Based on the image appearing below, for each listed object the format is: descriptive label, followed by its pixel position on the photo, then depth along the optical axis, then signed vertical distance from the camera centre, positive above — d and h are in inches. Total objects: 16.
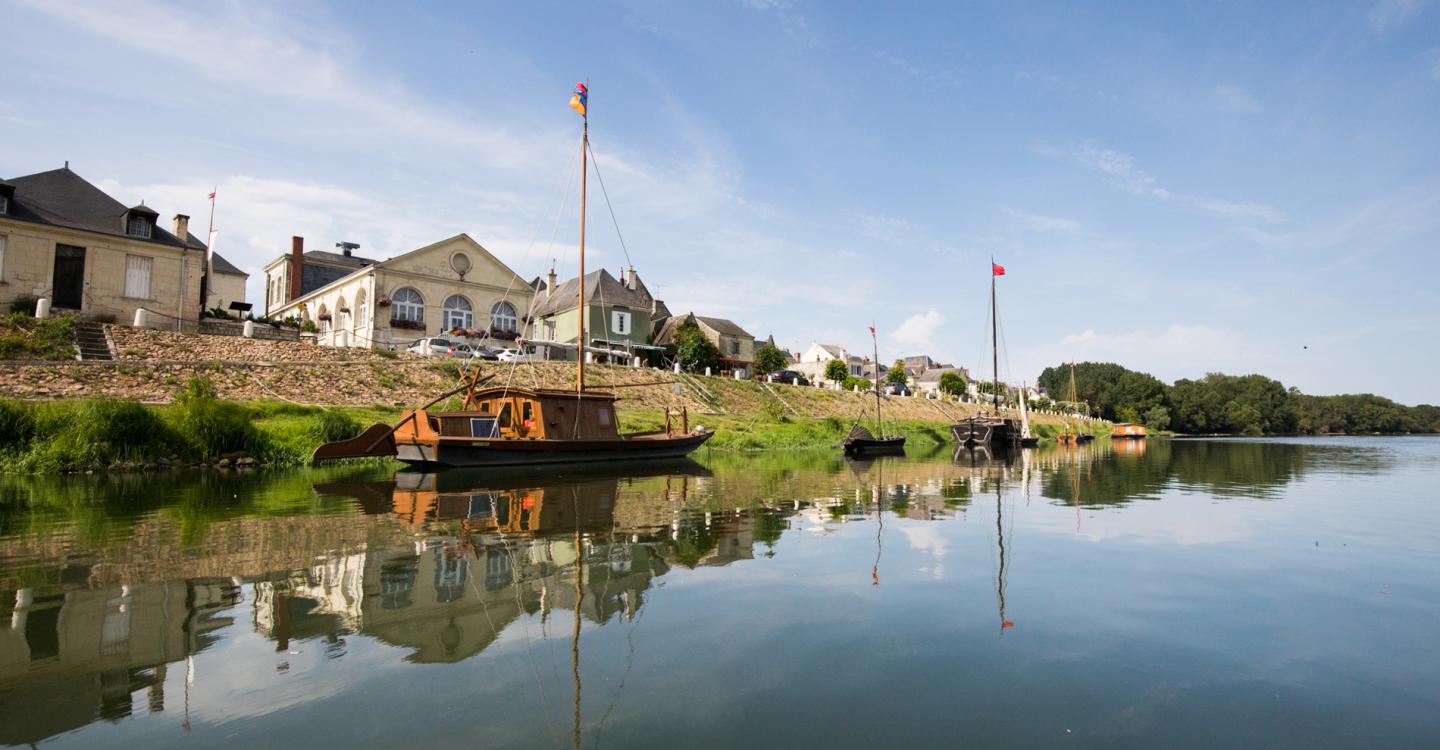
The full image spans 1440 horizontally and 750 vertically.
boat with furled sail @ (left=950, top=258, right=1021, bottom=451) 1839.3 -13.9
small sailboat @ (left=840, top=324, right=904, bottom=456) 1427.5 -36.4
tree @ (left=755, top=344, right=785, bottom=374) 2743.6 +249.5
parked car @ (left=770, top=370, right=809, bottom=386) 2632.1 +177.5
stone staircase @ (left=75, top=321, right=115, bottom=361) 1091.9 +115.9
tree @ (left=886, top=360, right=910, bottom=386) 3469.5 +244.5
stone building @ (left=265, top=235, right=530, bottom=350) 1812.3 +331.1
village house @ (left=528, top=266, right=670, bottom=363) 2174.0 +328.8
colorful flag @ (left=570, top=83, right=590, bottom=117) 1118.4 +512.5
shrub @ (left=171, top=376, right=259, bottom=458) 824.9 -9.9
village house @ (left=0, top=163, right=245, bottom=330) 1262.3 +298.1
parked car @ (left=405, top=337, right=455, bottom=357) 1616.6 +163.4
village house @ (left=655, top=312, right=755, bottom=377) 2807.6 +352.3
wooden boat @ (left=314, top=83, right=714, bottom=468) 881.5 -21.4
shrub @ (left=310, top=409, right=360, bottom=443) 936.3 -14.1
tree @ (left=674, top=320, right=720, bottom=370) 2252.7 +226.3
